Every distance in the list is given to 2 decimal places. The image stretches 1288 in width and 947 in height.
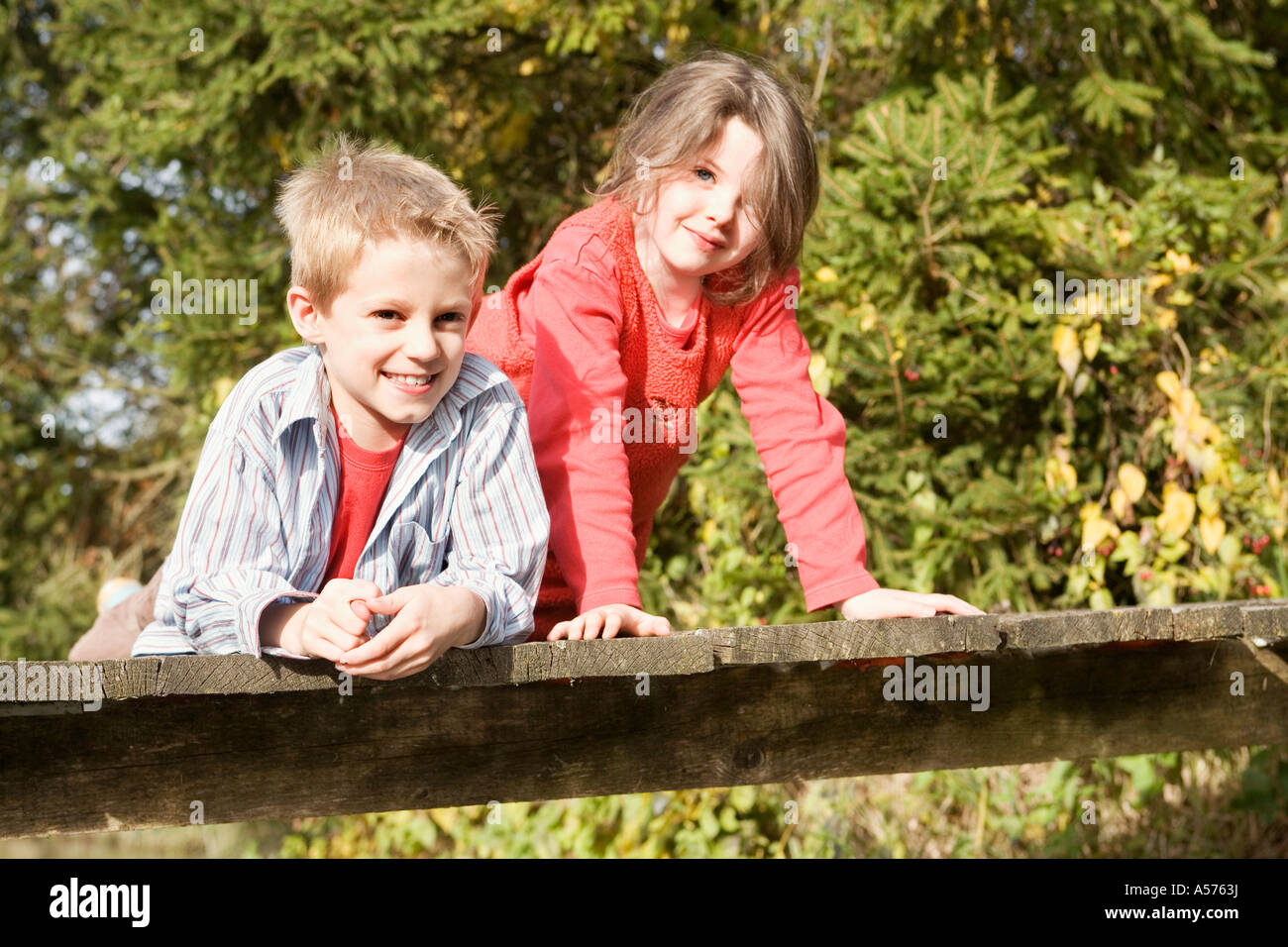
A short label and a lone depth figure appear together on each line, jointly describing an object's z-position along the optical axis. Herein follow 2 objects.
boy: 1.94
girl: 2.52
